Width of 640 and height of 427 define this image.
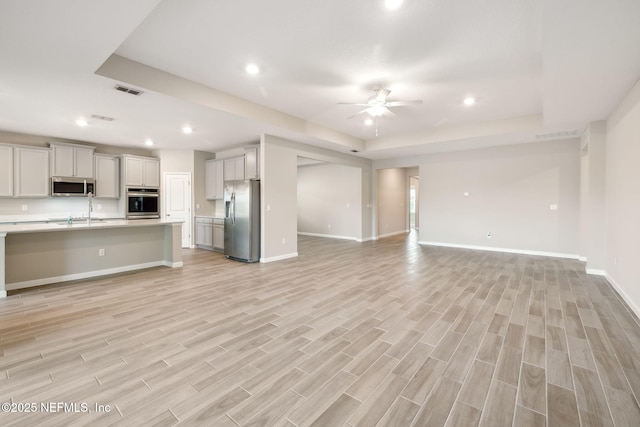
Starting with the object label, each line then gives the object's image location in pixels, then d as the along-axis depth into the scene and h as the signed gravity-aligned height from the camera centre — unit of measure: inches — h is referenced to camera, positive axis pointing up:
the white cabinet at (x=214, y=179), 300.2 +29.9
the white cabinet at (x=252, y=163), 251.1 +40.1
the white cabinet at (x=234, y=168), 274.1 +38.7
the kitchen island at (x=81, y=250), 159.6 -29.6
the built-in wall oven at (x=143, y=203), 286.0 +2.8
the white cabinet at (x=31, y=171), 231.6 +28.4
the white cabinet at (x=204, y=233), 297.7 -28.5
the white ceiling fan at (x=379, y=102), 156.8 +61.2
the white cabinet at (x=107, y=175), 273.3 +30.0
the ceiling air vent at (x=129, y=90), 139.9 +59.1
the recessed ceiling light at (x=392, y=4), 93.7 +69.2
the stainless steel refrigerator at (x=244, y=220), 231.9 -11.0
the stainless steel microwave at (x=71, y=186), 245.9 +17.1
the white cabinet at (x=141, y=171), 283.4 +36.1
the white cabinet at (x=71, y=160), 247.0 +41.3
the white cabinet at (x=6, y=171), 224.4 +27.4
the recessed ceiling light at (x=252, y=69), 138.6 +69.6
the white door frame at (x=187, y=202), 307.3 +5.0
